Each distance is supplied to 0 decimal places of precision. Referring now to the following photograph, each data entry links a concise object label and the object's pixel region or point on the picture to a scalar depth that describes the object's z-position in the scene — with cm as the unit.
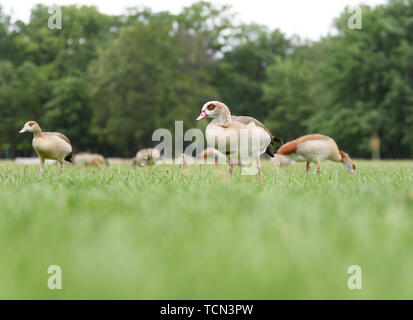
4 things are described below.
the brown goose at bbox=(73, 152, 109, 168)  1683
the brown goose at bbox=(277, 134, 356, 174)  789
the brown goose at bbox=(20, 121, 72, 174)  802
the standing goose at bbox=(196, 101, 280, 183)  565
